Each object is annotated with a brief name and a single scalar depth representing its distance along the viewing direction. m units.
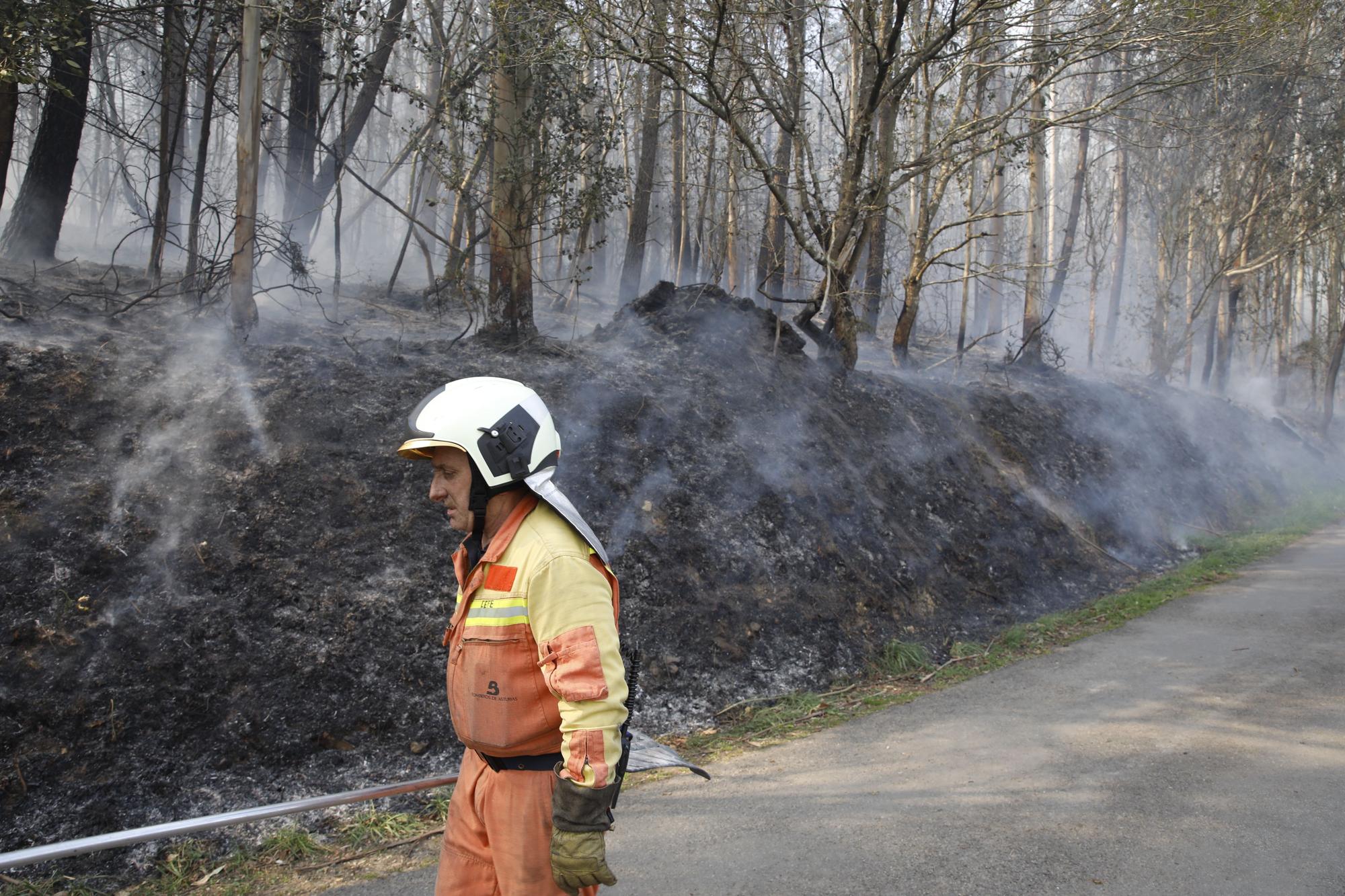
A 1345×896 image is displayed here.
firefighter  2.22
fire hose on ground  2.84
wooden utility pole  7.59
